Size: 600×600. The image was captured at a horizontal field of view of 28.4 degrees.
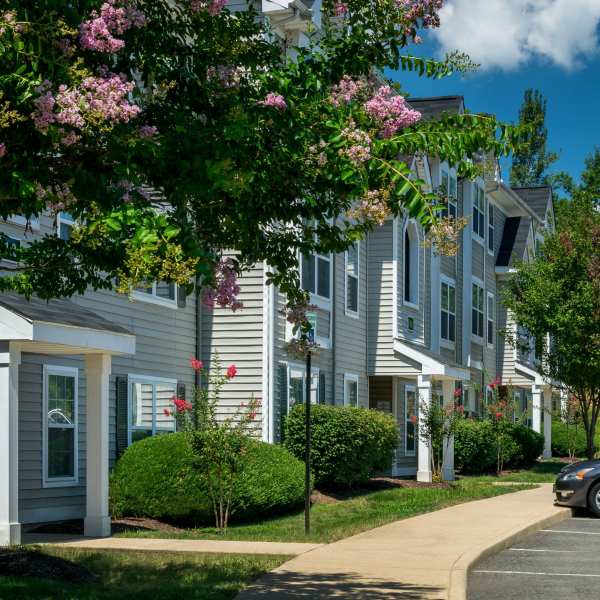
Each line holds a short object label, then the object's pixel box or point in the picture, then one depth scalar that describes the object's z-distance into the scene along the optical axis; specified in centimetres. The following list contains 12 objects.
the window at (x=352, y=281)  2808
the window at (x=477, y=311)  3897
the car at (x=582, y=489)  2119
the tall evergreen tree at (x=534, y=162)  7125
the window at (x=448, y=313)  3506
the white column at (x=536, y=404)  4175
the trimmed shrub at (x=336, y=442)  2294
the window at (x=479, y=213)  3922
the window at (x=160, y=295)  2067
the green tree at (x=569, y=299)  3180
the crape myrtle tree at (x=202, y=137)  743
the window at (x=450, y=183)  3384
